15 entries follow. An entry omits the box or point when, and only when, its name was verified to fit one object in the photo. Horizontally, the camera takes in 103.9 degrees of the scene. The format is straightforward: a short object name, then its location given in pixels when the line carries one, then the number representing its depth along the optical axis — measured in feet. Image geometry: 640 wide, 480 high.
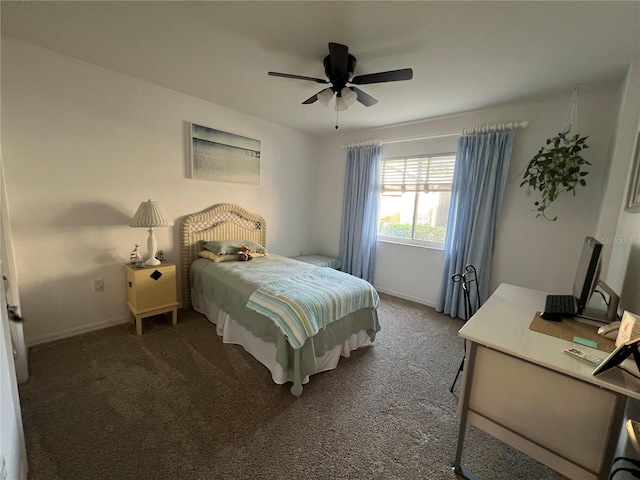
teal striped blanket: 6.02
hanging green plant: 7.57
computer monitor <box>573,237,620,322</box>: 4.43
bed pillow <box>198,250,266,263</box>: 9.84
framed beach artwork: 10.19
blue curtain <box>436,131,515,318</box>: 9.56
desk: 3.26
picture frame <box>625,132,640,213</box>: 5.34
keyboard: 4.88
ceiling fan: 5.87
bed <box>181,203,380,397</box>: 6.15
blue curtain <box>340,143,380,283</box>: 12.98
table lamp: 8.16
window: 11.43
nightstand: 8.19
